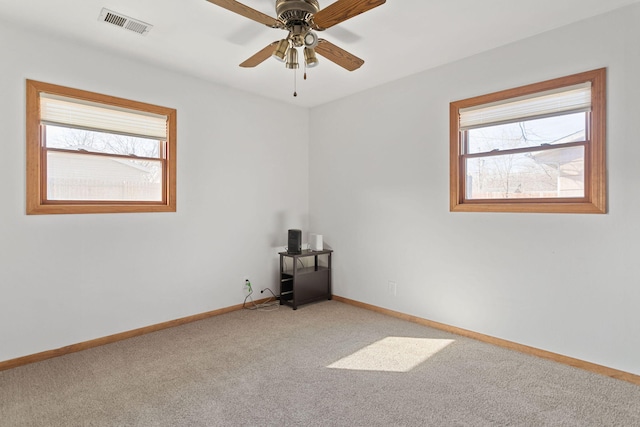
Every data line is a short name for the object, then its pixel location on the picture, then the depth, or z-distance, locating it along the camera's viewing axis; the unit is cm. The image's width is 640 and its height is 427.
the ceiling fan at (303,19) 185
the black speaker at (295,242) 411
